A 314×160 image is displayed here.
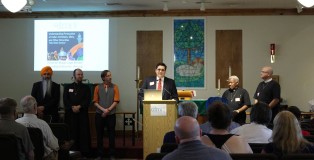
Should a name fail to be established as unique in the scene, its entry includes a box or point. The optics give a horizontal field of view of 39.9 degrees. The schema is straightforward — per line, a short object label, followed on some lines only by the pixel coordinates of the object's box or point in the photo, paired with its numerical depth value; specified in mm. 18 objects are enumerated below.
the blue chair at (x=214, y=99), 6970
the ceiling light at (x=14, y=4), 5117
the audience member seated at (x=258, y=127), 3799
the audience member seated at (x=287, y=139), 2970
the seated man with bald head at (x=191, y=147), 2301
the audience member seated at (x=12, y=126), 3629
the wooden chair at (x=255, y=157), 2473
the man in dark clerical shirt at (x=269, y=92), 6895
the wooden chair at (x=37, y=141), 3979
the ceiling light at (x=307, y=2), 5605
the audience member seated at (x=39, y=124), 4250
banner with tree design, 9547
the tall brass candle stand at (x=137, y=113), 8797
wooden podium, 5898
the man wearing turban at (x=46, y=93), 7664
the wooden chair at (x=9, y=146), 3355
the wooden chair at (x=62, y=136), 4648
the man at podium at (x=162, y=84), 6551
